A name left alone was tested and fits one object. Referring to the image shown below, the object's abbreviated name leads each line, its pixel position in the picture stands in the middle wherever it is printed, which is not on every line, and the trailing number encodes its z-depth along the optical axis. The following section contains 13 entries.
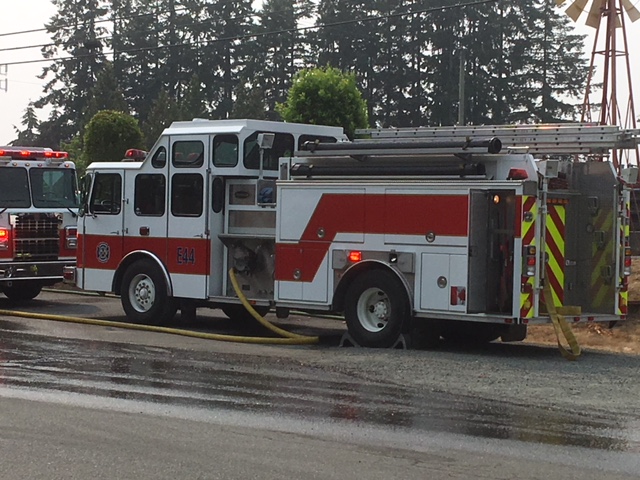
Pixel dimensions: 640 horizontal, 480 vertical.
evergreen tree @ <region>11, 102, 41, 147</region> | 90.25
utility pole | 33.22
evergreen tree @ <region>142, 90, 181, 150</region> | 65.00
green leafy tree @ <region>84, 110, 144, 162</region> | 34.00
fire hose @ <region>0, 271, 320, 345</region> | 14.69
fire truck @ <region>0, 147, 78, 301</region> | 19.09
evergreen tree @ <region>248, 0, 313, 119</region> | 72.00
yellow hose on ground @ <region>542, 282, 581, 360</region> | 13.08
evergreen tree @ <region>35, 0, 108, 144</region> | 84.25
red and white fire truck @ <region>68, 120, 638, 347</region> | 13.23
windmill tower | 27.92
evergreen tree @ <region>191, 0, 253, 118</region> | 75.19
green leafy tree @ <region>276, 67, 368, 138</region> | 28.36
